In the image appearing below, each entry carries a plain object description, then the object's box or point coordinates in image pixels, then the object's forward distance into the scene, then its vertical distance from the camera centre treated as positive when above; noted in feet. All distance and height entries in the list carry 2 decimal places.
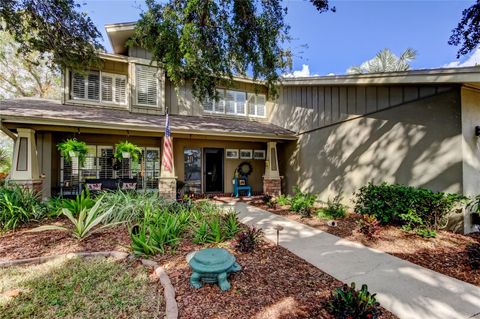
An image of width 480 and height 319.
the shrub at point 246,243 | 13.96 -4.88
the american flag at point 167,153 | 24.44 +0.90
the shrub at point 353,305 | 7.86 -5.00
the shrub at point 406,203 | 16.93 -3.32
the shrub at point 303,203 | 23.85 -4.67
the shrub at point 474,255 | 12.36 -5.13
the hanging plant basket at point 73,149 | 21.30 +1.17
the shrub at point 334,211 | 22.84 -5.06
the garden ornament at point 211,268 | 9.94 -4.49
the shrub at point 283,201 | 29.09 -4.94
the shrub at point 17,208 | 17.01 -3.51
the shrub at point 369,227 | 17.03 -4.84
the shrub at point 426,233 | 16.29 -5.03
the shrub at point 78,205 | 18.10 -3.35
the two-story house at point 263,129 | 18.34 +3.44
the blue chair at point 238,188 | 35.47 -4.06
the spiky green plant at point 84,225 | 15.17 -4.17
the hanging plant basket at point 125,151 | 23.43 +1.06
